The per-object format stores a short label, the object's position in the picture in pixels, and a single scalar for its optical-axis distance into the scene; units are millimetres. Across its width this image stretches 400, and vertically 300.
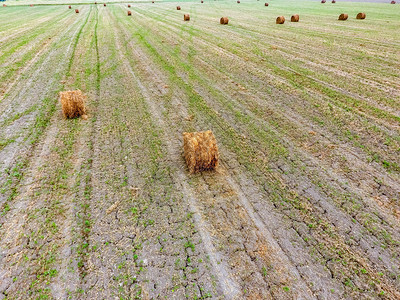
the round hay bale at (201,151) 5570
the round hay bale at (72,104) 7633
